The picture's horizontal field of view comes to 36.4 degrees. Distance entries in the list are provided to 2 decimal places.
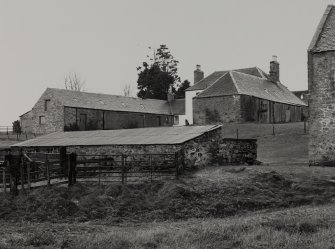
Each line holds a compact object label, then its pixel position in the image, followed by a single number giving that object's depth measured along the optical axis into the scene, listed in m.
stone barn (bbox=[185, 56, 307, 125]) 53.84
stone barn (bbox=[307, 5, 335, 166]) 28.16
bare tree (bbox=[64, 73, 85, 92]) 94.56
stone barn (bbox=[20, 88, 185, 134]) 54.97
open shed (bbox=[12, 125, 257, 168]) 25.62
